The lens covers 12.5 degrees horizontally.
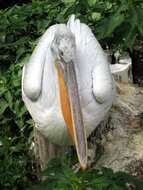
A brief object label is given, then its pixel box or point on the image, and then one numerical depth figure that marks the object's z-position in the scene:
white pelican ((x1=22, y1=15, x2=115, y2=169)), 3.76
